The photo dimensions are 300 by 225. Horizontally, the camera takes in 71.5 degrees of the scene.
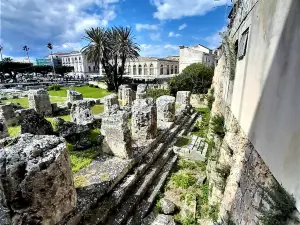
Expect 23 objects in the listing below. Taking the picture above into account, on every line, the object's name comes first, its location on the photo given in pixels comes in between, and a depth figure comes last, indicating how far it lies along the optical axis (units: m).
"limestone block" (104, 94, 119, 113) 14.06
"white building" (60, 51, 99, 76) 68.06
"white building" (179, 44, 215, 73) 38.84
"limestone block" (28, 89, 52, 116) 15.23
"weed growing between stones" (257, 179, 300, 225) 2.30
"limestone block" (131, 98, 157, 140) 8.93
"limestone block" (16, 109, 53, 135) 8.12
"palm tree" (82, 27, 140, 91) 29.12
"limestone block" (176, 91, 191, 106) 16.98
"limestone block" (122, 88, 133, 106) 18.79
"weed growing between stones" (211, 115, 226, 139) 6.95
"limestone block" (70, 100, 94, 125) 11.56
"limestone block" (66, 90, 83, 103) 16.98
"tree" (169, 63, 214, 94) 24.14
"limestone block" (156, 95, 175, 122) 12.23
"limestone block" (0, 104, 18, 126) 12.27
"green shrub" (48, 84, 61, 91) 30.72
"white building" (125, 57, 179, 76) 46.56
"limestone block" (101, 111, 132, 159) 6.99
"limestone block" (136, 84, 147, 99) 16.84
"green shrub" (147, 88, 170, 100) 22.78
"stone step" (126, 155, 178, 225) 5.81
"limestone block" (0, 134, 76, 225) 3.69
